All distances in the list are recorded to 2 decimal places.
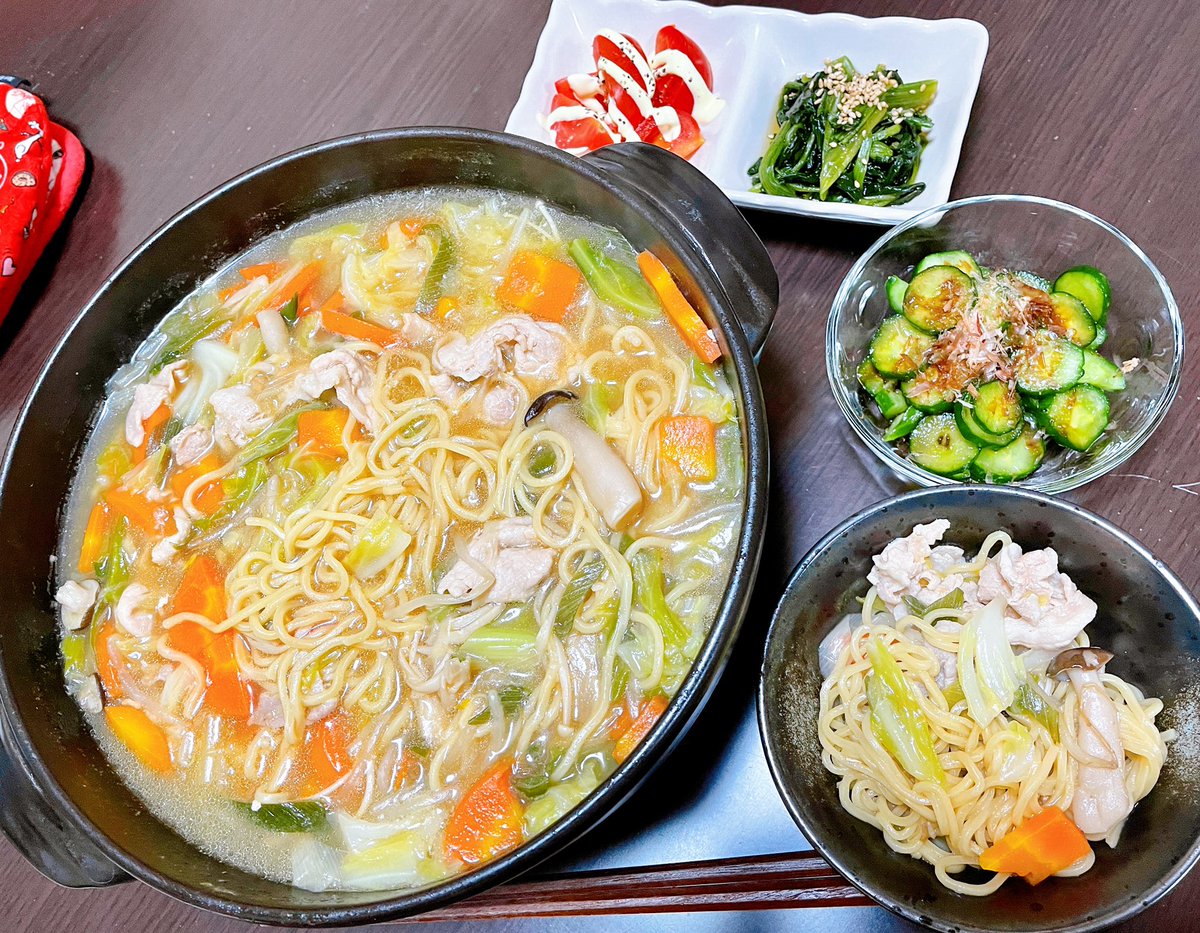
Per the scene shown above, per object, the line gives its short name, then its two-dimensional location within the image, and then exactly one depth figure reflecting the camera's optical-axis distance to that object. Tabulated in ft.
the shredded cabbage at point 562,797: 1.34
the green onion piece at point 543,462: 1.46
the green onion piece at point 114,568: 1.49
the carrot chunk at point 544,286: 1.53
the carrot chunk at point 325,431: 1.51
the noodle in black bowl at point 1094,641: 1.30
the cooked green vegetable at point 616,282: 1.50
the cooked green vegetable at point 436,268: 1.56
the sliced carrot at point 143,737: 1.43
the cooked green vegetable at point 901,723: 1.37
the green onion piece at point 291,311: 1.57
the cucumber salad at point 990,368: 1.47
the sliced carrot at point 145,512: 1.51
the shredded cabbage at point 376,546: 1.44
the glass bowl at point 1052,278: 1.51
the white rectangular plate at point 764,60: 1.62
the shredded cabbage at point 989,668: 1.37
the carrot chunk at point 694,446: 1.43
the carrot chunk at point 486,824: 1.34
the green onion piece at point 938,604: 1.45
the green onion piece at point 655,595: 1.37
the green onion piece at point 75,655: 1.47
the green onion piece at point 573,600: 1.41
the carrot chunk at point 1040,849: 1.33
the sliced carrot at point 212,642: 1.44
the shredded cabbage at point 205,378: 1.55
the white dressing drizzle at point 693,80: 1.71
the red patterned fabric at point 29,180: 1.76
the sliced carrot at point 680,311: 1.44
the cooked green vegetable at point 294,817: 1.38
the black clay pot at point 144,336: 1.23
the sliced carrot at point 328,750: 1.40
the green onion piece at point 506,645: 1.40
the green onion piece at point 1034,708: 1.38
